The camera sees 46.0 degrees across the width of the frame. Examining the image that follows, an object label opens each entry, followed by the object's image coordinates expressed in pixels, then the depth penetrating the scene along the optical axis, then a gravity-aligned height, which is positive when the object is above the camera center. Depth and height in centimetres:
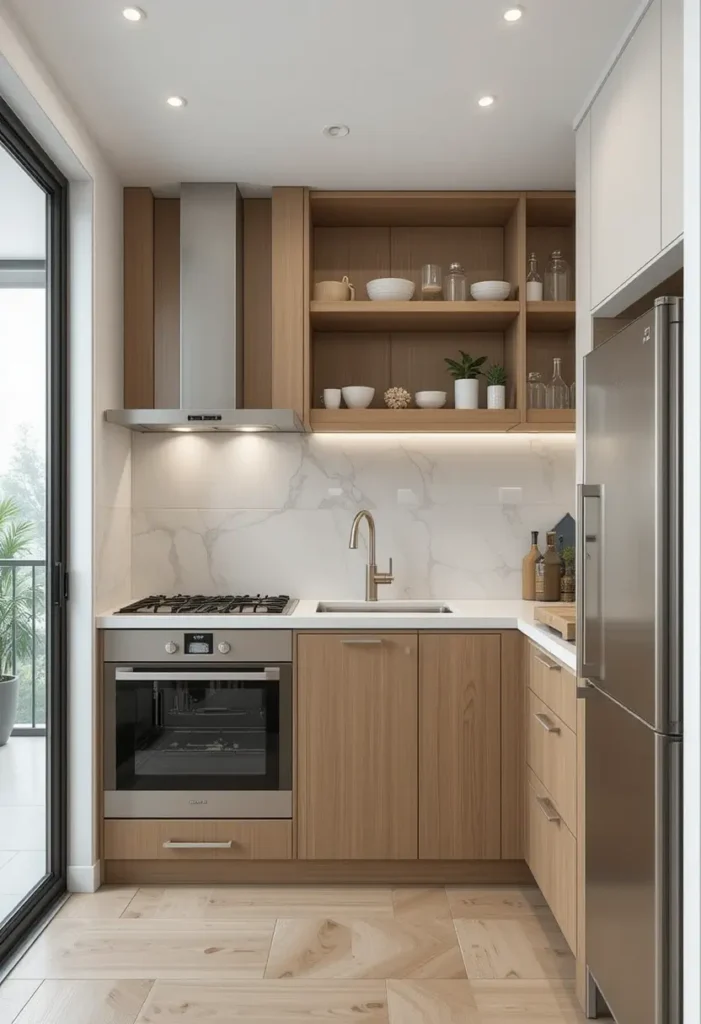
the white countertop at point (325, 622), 297 -39
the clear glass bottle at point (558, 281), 334 +94
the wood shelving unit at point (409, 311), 326 +80
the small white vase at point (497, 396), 329 +47
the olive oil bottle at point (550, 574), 343 -25
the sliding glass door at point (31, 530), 254 -5
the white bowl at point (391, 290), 329 +89
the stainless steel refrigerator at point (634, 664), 165 -33
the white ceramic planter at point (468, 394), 333 +48
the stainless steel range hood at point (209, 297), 326 +86
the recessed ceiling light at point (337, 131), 278 +130
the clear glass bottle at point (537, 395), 334 +48
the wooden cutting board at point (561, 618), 244 -32
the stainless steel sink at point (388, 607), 343 -39
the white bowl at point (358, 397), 332 +47
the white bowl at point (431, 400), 332 +46
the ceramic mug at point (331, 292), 331 +89
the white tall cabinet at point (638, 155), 185 +90
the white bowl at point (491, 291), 327 +89
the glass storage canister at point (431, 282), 336 +95
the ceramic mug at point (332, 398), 334 +47
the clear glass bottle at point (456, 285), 335 +93
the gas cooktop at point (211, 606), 304 -35
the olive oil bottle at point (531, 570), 351 -24
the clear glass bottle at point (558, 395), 335 +48
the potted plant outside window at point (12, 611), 246 -30
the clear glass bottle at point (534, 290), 328 +89
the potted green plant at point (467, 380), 333 +54
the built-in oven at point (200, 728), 298 -78
